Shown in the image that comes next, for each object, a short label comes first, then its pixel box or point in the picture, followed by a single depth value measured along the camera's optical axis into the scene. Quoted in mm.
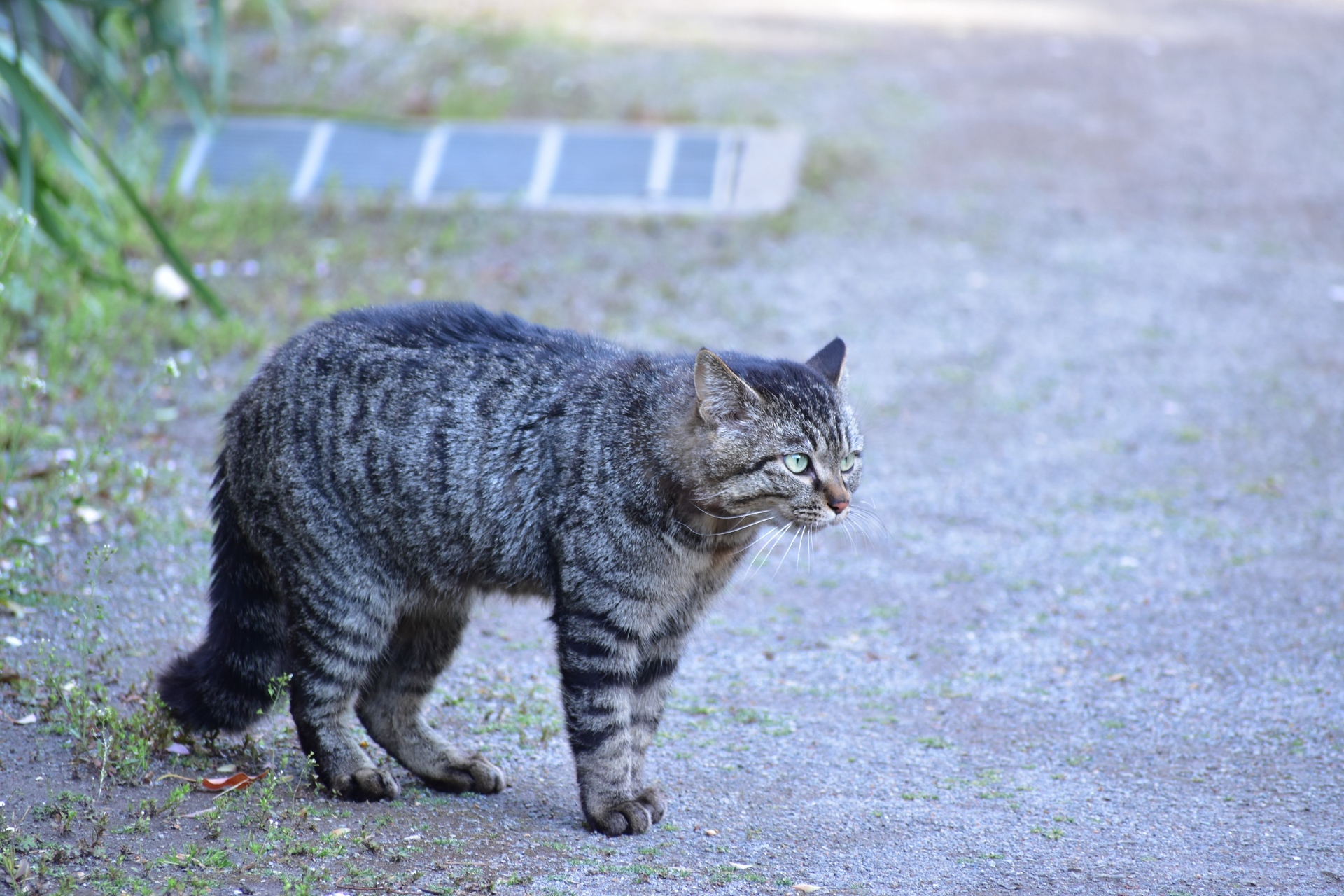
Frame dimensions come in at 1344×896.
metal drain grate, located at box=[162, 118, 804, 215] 16344
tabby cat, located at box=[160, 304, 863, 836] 7004
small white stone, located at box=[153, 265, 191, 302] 12750
